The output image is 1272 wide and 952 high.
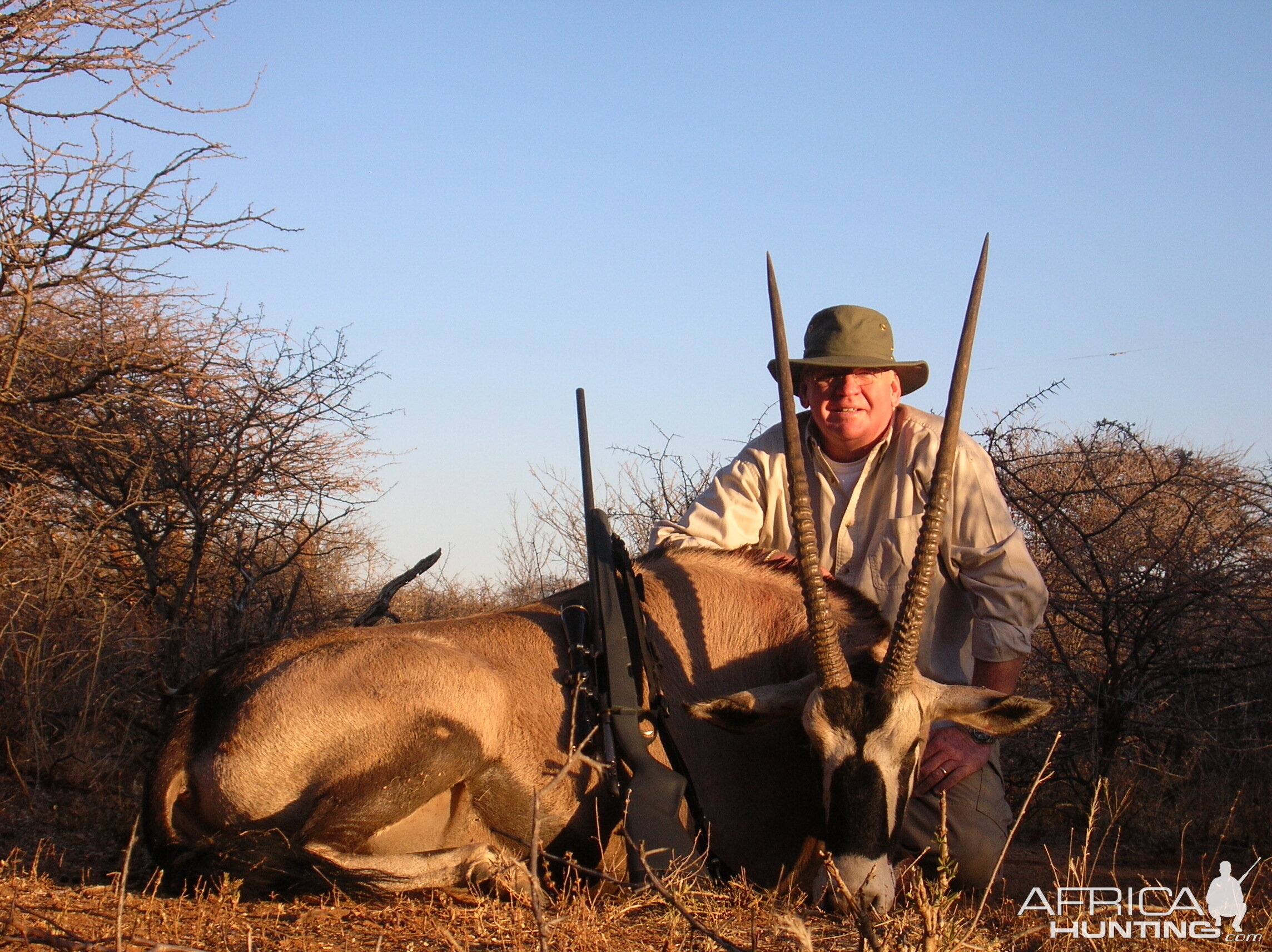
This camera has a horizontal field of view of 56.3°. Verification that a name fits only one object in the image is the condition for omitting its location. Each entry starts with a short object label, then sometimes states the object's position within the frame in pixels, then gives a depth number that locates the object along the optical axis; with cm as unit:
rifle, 391
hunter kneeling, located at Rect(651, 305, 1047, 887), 446
